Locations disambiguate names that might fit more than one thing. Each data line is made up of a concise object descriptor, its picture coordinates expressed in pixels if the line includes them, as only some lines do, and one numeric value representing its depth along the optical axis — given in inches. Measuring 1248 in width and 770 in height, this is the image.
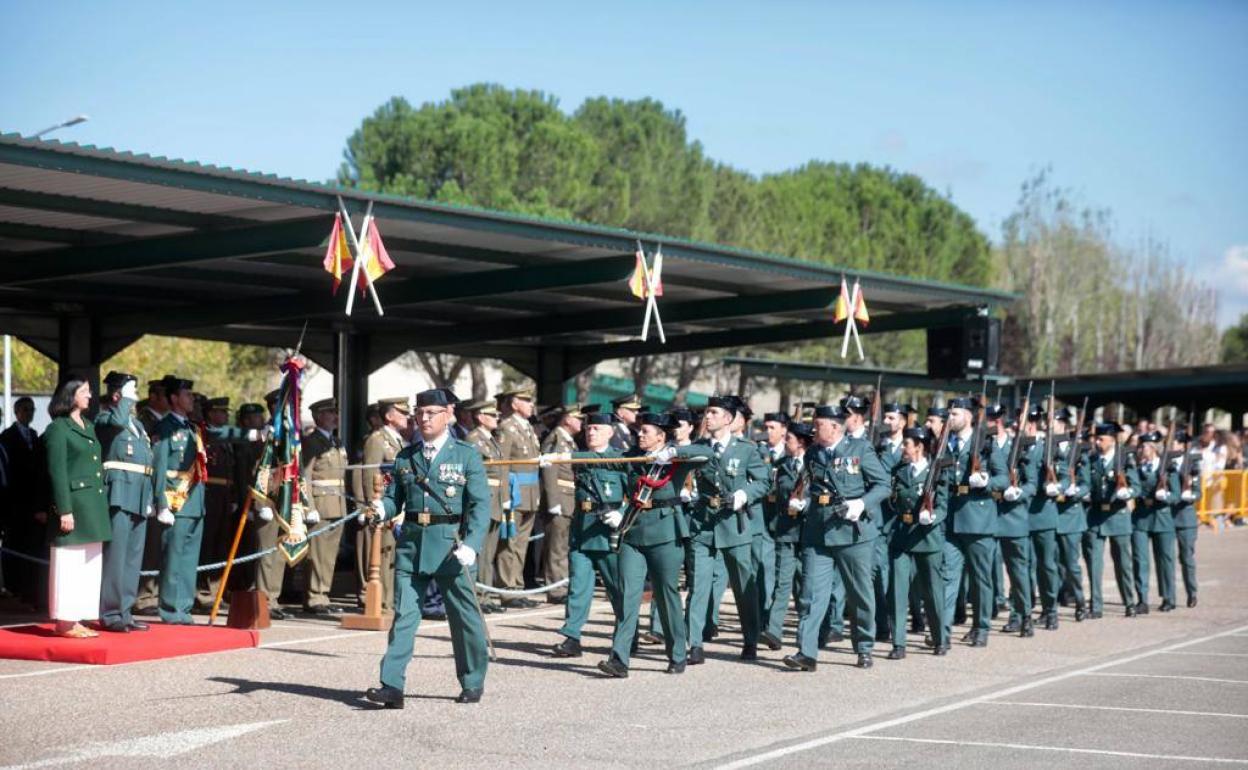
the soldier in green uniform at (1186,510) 690.2
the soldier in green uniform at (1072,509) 622.8
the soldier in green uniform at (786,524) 538.6
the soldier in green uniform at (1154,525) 671.8
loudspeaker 795.4
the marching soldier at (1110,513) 656.4
